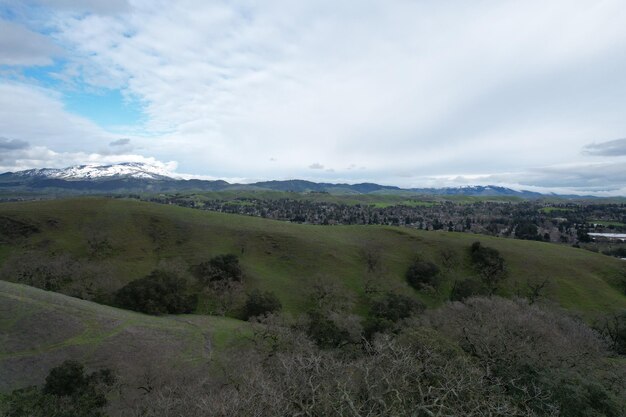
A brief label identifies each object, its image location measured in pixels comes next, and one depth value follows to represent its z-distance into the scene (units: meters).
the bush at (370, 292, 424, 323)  60.19
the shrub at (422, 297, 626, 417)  23.14
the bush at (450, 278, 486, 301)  71.00
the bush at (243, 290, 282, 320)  60.47
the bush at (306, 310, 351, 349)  45.68
